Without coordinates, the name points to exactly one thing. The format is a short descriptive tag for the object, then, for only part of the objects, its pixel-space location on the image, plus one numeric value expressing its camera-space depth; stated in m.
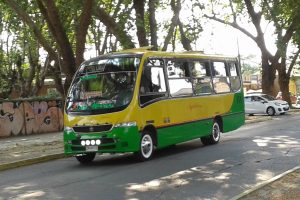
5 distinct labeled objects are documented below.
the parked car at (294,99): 58.60
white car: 34.50
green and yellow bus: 12.27
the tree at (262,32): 35.44
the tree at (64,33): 18.30
